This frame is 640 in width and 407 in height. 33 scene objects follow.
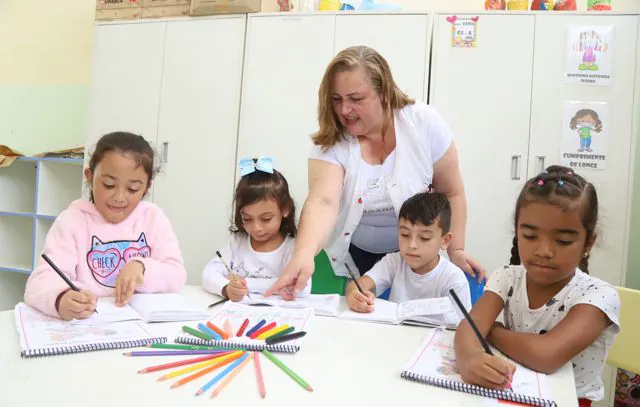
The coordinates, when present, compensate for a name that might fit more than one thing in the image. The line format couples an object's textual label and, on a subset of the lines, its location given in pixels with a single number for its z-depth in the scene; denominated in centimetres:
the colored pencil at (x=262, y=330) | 89
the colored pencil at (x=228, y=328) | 89
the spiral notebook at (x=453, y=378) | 69
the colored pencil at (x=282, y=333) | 87
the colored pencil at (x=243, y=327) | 90
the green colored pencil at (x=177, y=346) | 83
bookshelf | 324
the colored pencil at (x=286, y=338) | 86
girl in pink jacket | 123
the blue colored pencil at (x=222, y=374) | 67
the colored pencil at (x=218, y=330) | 88
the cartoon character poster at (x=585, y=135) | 262
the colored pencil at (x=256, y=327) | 90
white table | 64
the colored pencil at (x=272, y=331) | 89
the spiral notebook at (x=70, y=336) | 79
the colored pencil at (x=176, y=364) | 73
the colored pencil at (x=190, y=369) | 71
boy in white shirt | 149
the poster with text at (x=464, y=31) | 273
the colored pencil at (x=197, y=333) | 86
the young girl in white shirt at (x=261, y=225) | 171
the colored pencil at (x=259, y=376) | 67
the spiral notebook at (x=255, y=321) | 84
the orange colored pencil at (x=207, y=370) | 69
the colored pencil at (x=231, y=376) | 67
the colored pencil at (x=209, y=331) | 87
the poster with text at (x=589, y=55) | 263
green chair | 167
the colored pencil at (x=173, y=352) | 80
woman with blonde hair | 153
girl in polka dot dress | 84
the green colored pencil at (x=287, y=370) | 70
